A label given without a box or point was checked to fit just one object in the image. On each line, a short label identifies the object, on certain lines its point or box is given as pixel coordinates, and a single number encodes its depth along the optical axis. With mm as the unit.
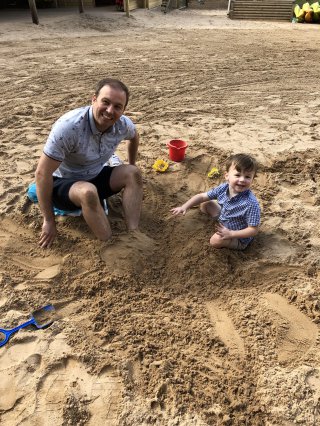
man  2406
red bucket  3543
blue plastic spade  1942
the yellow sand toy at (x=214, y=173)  3432
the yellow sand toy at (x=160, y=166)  3488
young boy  2467
